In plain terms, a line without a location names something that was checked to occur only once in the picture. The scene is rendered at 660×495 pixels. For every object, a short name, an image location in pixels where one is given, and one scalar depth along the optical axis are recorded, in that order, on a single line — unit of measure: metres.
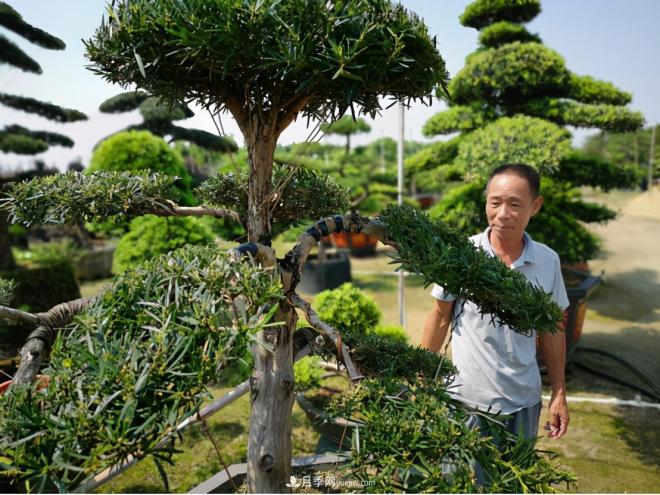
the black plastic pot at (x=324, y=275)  7.28
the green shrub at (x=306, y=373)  3.11
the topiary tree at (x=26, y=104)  2.00
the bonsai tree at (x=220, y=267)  0.72
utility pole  13.93
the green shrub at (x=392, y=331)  3.60
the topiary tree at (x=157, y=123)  3.09
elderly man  1.87
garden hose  4.09
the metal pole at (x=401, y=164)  4.12
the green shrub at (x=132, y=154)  4.02
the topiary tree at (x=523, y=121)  4.57
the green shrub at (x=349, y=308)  3.64
